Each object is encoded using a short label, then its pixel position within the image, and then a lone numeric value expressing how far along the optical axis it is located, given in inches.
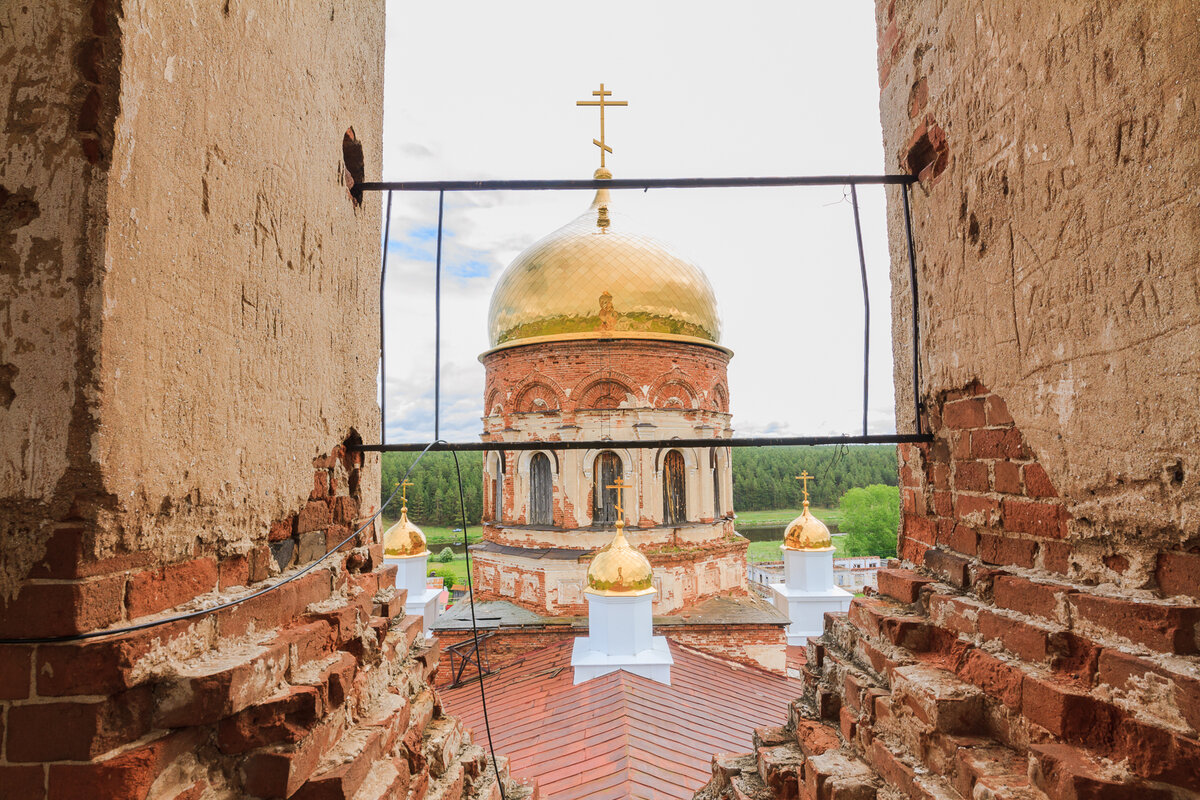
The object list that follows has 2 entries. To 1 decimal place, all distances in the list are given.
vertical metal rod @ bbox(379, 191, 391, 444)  122.1
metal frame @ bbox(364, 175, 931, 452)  107.6
